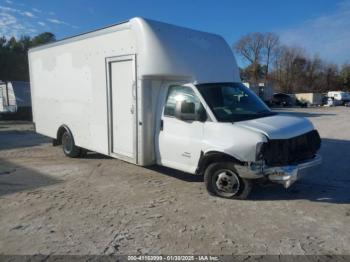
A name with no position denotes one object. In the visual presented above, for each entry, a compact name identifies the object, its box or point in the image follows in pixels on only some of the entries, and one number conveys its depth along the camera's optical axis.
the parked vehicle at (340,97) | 52.16
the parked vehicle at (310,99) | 51.00
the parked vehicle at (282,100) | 48.85
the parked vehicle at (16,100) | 24.75
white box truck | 5.30
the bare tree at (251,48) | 73.75
